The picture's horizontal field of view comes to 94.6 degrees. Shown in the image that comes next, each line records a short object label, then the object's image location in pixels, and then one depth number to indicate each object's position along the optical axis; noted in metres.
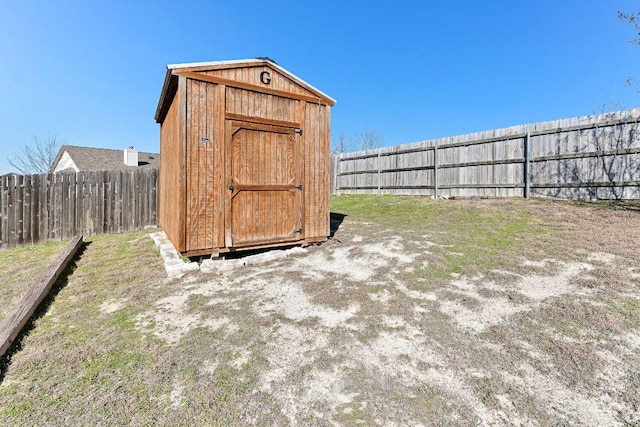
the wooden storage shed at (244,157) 4.64
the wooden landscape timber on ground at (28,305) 2.70
